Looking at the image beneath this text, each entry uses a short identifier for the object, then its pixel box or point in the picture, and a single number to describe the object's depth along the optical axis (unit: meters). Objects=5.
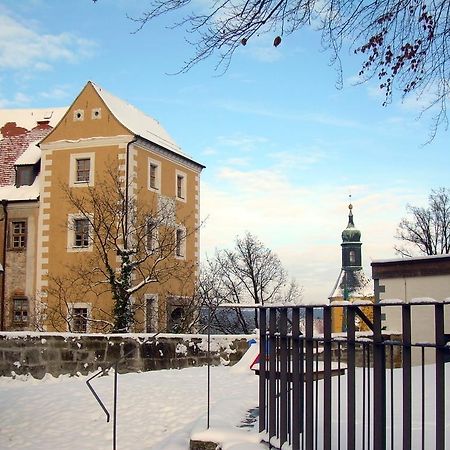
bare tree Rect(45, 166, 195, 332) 24.14
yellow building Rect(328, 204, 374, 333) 71.06
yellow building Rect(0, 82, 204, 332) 25.70
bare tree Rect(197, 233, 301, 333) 42.19
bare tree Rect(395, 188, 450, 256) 47.97
